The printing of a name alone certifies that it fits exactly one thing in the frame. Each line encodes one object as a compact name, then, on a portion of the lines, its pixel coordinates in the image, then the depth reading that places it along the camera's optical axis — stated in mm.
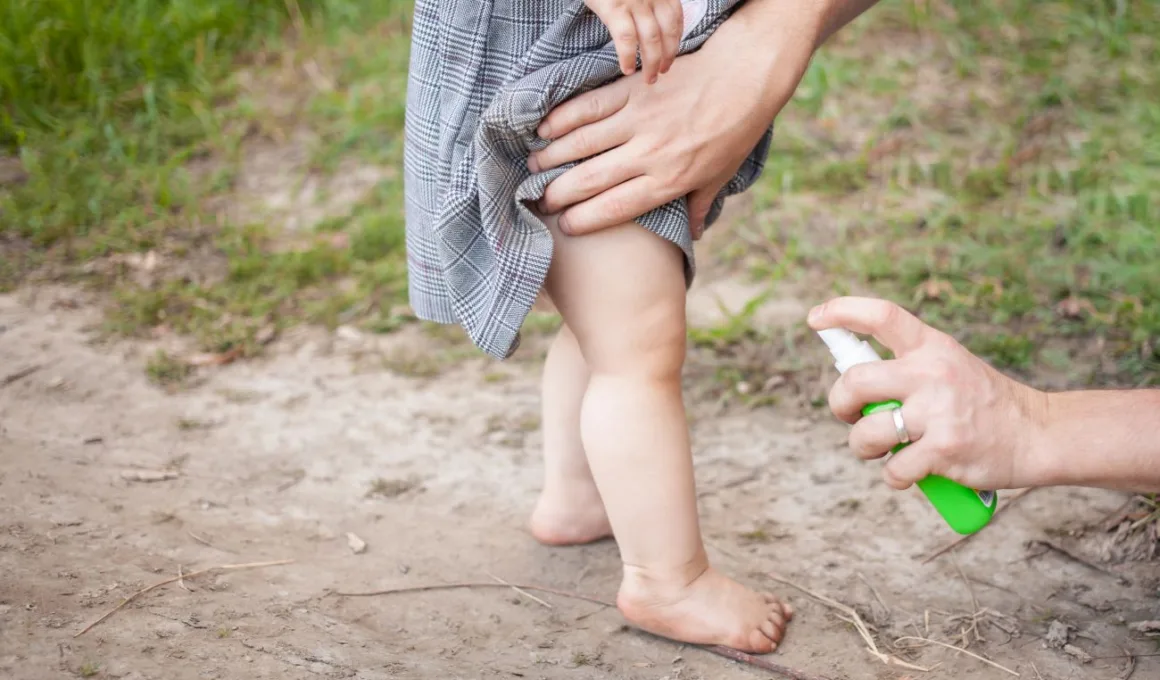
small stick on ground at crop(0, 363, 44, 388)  2293
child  1458
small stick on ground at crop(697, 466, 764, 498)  2059
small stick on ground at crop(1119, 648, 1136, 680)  1514
